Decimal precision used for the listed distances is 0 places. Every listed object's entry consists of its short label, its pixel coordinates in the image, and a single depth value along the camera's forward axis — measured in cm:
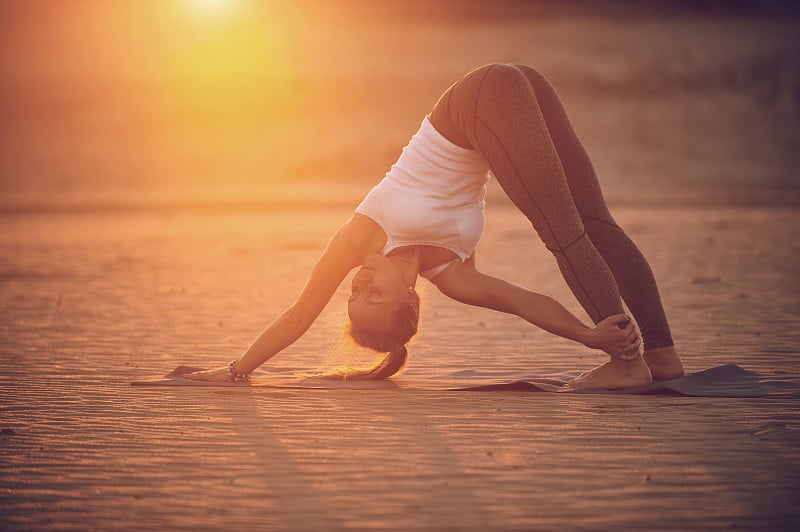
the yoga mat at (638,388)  1328
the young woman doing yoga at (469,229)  1298
